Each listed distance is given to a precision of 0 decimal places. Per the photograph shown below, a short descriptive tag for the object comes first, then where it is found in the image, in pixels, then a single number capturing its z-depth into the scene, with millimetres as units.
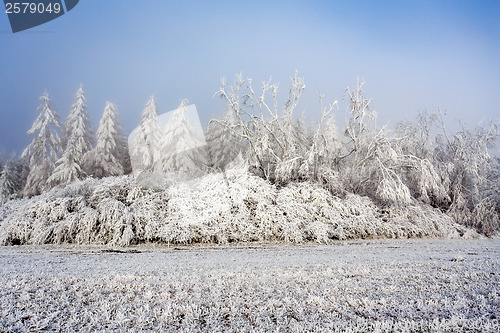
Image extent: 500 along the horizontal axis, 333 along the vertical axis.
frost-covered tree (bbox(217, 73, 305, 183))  14117
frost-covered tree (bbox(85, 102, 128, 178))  24734
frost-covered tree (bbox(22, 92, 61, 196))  22484
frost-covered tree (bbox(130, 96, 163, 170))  26359
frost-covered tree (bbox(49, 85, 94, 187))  21250
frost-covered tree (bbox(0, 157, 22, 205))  24800
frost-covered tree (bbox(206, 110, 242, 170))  28036
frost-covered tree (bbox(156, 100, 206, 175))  23641
